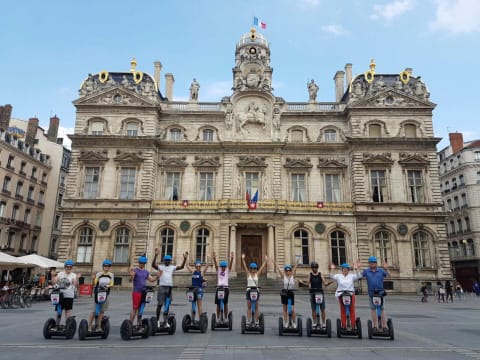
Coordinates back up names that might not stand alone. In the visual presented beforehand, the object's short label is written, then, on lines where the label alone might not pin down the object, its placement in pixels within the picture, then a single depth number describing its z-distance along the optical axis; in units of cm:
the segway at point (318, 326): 952
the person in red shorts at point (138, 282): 918
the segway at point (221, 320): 1027
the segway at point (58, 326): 902
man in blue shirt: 942
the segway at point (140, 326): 886
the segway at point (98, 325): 890
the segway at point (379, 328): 918
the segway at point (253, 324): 995
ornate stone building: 3138
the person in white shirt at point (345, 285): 957
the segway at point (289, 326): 971
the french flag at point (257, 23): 3966
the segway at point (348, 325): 938
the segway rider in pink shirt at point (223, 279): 1041
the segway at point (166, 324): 963
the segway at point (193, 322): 1001
